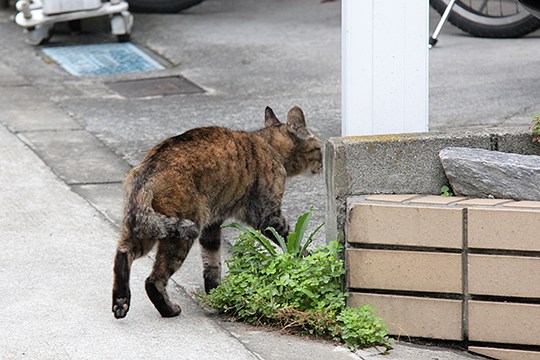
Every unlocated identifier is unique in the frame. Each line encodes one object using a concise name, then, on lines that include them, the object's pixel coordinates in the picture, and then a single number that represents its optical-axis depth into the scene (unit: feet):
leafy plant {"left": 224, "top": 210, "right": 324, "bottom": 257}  29.35
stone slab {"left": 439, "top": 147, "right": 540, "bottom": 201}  27.58
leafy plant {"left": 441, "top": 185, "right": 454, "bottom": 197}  28.68
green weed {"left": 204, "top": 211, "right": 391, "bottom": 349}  27.22
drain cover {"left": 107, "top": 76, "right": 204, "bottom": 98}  54.60
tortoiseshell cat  27.27
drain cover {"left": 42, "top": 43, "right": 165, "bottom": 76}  59.52
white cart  60.85
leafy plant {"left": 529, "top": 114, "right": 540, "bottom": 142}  29.07
